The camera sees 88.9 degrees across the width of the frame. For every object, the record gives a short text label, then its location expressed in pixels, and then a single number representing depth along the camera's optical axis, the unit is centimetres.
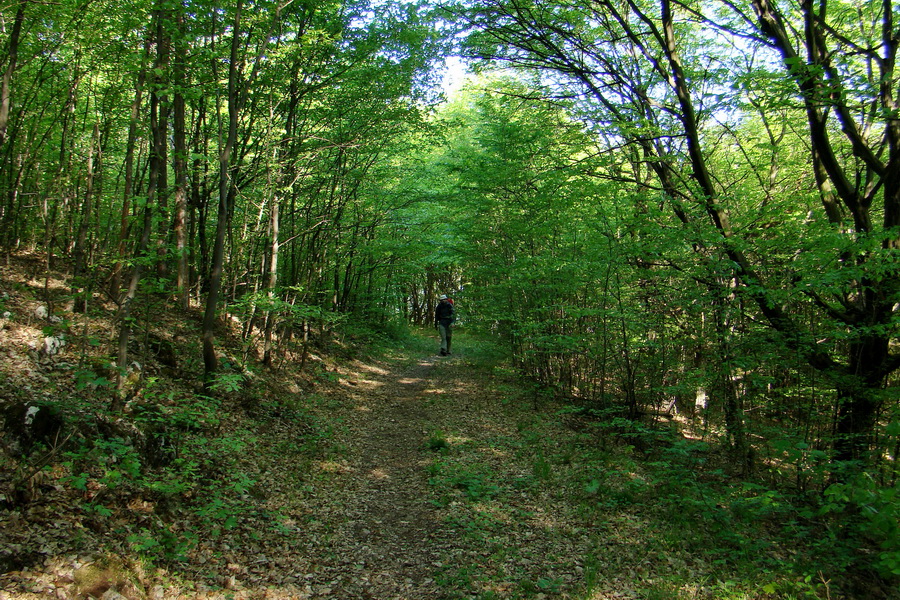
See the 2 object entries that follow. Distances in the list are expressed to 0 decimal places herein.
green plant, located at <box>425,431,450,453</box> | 743
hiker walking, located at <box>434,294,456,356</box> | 1638
